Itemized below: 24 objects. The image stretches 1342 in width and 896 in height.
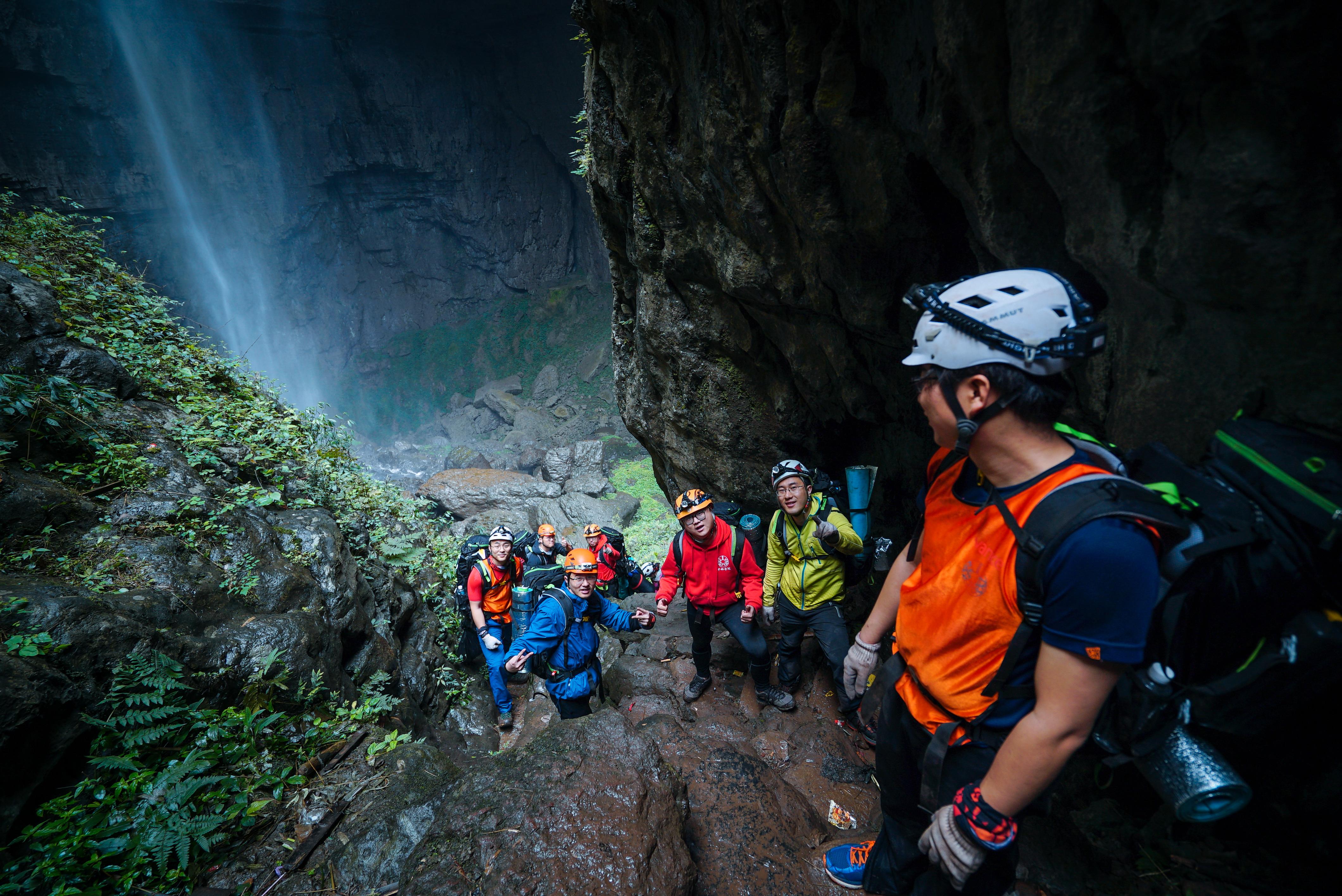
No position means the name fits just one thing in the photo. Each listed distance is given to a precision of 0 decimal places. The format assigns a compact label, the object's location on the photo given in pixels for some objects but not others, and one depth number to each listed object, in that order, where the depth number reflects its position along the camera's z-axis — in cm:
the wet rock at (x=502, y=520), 1424
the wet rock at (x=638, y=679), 503
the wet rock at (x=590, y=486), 1853
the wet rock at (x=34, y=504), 364
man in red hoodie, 439
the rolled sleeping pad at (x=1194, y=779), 138
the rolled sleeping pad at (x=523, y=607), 535
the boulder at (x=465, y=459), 2442
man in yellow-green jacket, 396
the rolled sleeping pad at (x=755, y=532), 510
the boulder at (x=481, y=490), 1686
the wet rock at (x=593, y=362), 2916
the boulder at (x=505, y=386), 3009
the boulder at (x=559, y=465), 2066
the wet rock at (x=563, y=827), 213
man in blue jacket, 451
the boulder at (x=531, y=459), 2342
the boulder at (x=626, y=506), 1681
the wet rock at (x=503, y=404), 2820
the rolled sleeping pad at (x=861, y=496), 419
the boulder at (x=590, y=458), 2078
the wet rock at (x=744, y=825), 265
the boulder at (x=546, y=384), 2997
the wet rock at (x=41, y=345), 468
